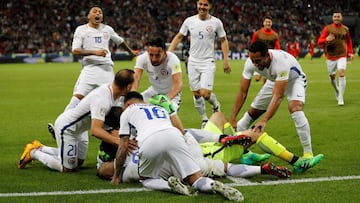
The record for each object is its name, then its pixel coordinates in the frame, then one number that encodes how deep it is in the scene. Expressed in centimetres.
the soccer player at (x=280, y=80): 916
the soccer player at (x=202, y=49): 1463
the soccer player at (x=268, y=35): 1968
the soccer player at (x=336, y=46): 1897
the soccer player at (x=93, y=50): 1275
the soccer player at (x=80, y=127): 847
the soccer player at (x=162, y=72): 1120
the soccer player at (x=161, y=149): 731
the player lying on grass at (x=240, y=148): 845
